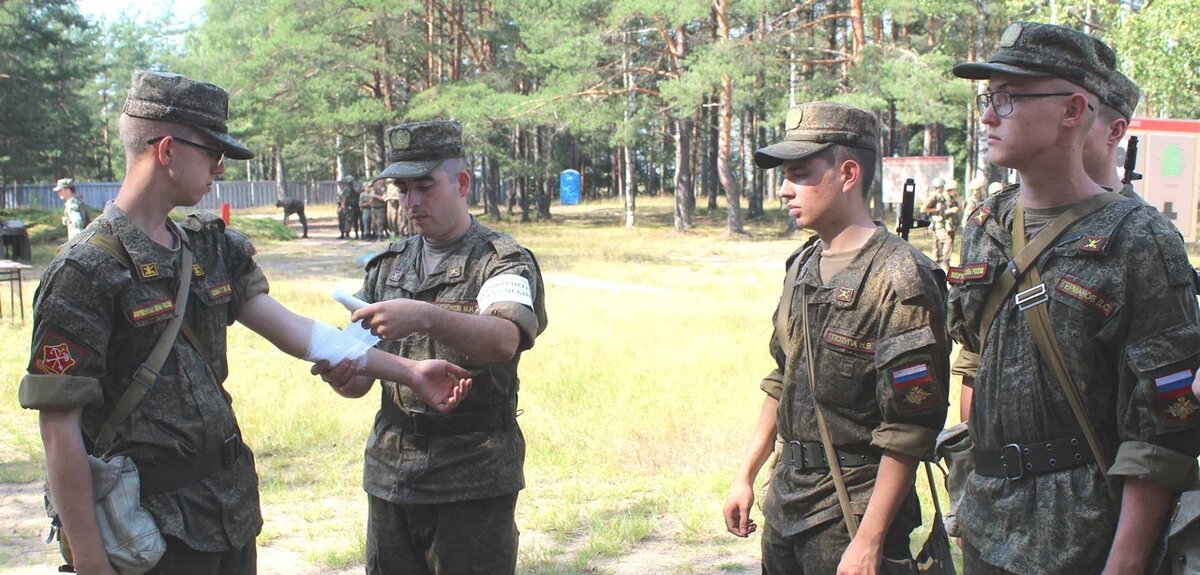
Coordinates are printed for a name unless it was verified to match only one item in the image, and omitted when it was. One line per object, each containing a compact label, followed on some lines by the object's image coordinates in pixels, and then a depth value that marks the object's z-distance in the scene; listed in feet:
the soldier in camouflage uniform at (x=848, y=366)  8.28
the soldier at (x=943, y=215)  57.36
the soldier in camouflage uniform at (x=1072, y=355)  6.84
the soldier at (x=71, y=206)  56.49
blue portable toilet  175.94
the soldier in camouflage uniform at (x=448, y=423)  10.05
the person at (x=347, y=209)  95.66
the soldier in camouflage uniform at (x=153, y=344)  7.40
